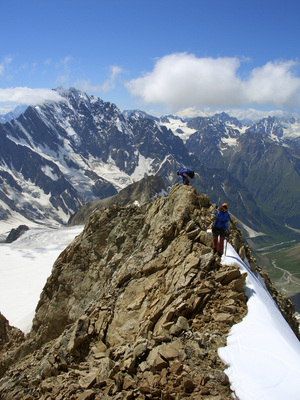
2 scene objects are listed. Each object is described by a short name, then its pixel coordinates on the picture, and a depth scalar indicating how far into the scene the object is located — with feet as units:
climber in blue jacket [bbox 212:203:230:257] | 56.80
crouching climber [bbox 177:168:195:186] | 84.65
